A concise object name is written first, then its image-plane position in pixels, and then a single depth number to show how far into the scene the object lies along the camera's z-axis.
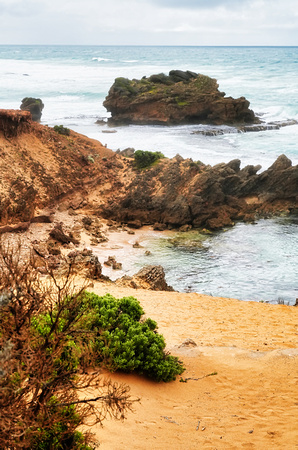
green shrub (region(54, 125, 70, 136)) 26.62
